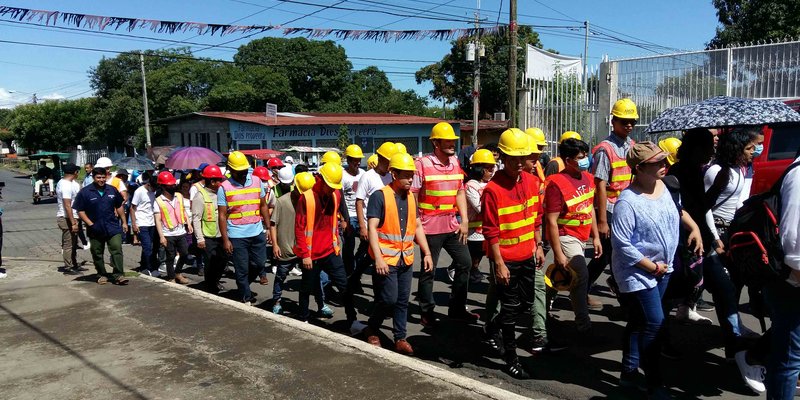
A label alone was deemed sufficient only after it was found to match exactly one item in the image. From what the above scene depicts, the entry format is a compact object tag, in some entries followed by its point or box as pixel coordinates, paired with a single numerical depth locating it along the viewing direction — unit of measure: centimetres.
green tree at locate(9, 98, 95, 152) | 5891
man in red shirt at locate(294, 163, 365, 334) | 604
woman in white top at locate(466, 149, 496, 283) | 674
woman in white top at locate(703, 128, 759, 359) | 486
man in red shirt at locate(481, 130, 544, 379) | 459
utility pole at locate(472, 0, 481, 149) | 2558
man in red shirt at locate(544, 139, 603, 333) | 505
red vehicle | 866
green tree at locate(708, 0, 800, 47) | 2445
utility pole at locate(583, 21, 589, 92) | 2820
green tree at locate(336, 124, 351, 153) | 3416
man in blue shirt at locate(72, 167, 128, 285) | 826
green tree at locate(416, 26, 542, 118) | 4312
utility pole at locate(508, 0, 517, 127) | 1533
